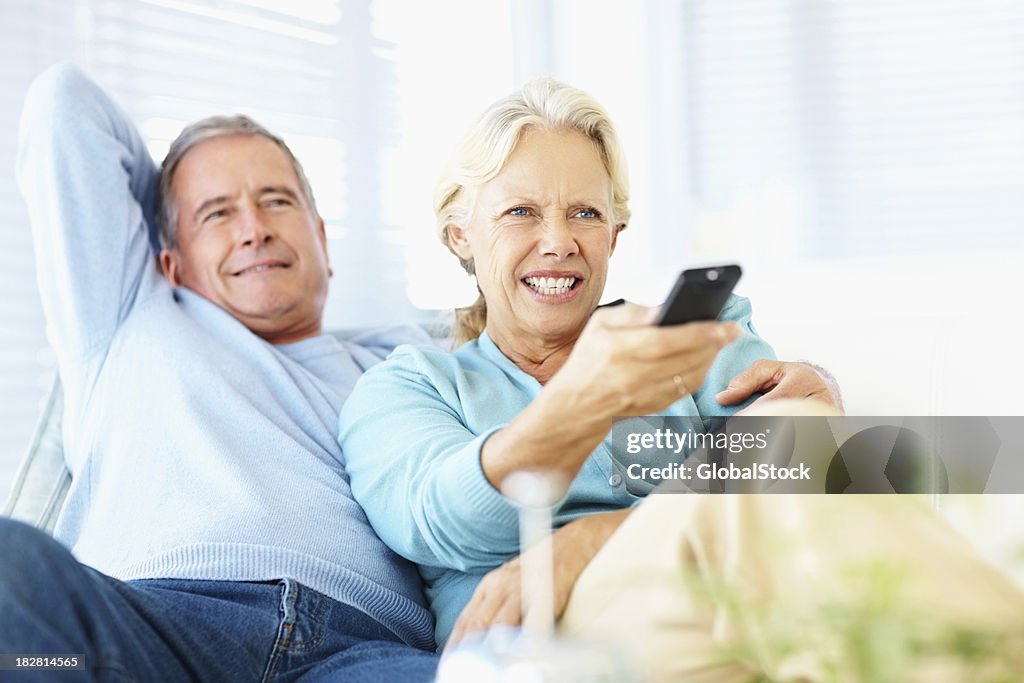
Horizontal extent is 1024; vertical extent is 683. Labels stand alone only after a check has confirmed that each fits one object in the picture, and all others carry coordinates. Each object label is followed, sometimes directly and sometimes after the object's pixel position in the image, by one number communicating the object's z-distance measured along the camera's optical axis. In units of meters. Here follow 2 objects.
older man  1.27
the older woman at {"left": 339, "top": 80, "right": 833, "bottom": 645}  1.31
